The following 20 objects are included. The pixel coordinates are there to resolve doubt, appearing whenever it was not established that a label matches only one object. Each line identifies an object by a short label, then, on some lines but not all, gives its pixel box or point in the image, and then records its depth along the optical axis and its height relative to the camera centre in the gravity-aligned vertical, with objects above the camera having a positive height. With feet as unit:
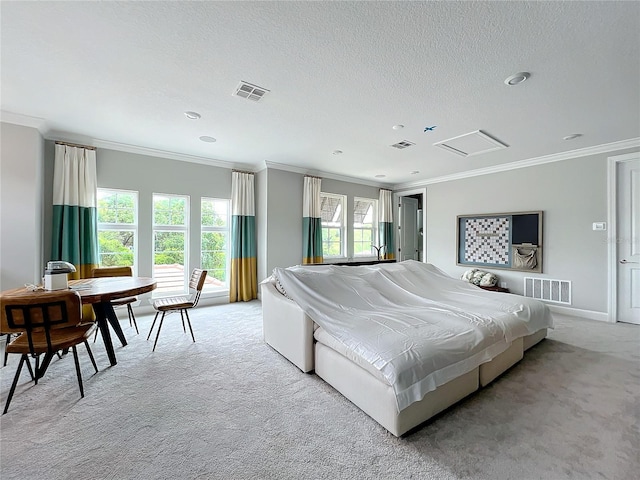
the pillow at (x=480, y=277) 16.43 -2.36
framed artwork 15.28 +0.02
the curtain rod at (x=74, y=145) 12.21 +4.48
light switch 13.07 +0.74
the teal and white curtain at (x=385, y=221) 22.93 +1.67
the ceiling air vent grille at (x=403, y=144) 13.05 +4.83
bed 5.56 -2.38
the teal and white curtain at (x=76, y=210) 12.04 +1.41
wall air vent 14.33 -2.74
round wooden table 7.80 -1.56
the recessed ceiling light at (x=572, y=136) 11.69 +4.67
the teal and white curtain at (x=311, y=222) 18.44 +1.28
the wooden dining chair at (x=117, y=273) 10.83 -1.43
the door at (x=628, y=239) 12.39 +0.07
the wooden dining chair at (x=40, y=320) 6.03 -1.88
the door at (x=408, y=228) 23.73 +1.11
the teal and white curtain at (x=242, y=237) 16.81 +0.21
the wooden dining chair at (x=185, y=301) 10.01 -2.46
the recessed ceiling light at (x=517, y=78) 7.41 +4.64
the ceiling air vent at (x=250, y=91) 8.30 +4.82
